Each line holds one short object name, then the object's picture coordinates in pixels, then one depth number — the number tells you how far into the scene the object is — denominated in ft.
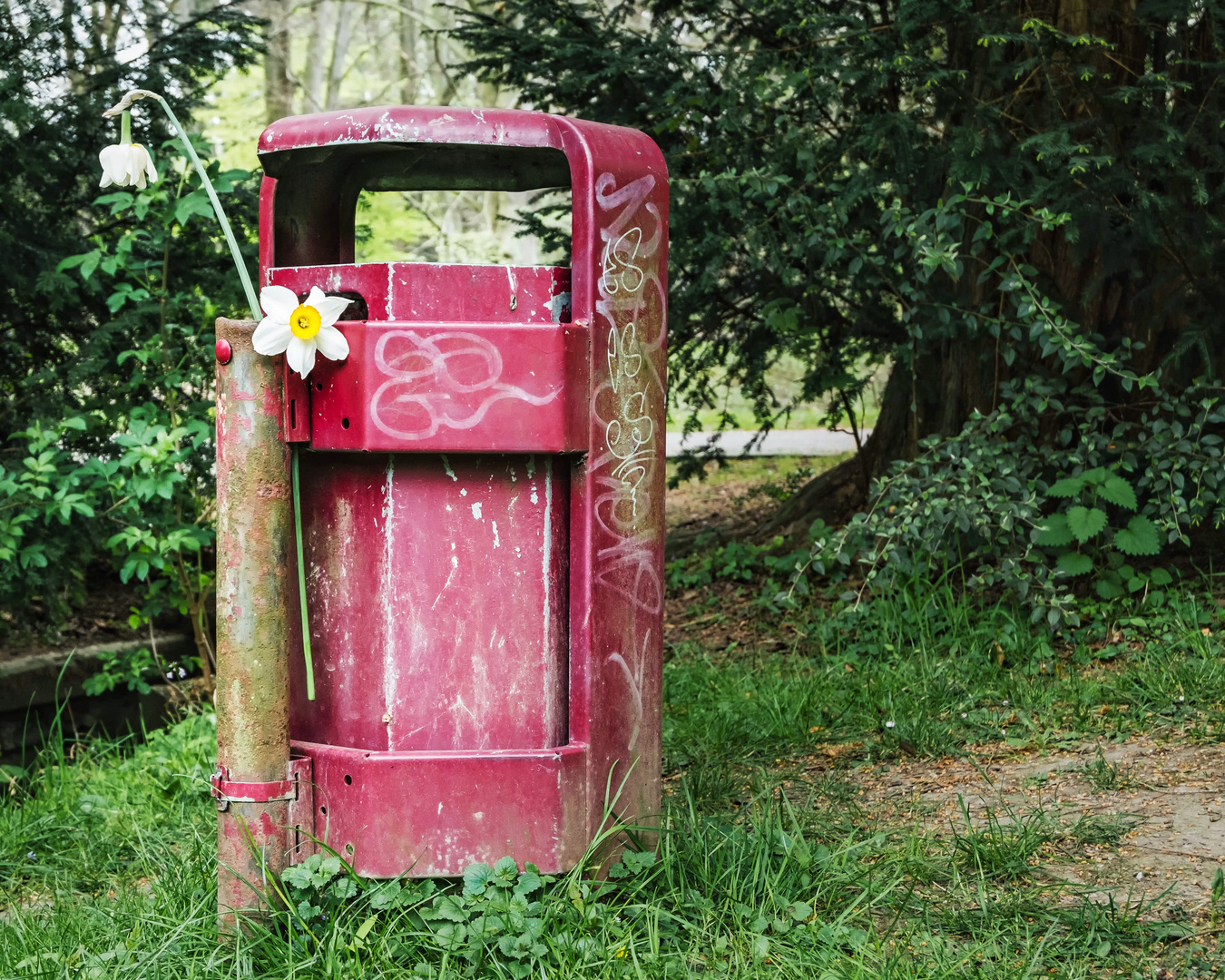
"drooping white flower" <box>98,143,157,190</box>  8.14
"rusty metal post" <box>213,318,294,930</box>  7.84
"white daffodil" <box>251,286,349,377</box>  7.55
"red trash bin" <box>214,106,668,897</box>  7.73
